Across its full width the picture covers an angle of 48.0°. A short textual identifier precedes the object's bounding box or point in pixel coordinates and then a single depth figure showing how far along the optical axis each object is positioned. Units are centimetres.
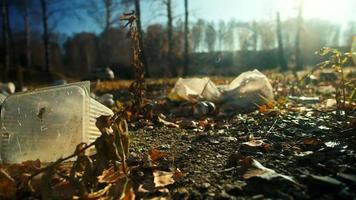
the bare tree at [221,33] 7344
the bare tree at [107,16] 3022
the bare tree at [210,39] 7344
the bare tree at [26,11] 3012
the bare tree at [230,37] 7316
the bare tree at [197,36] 7094
